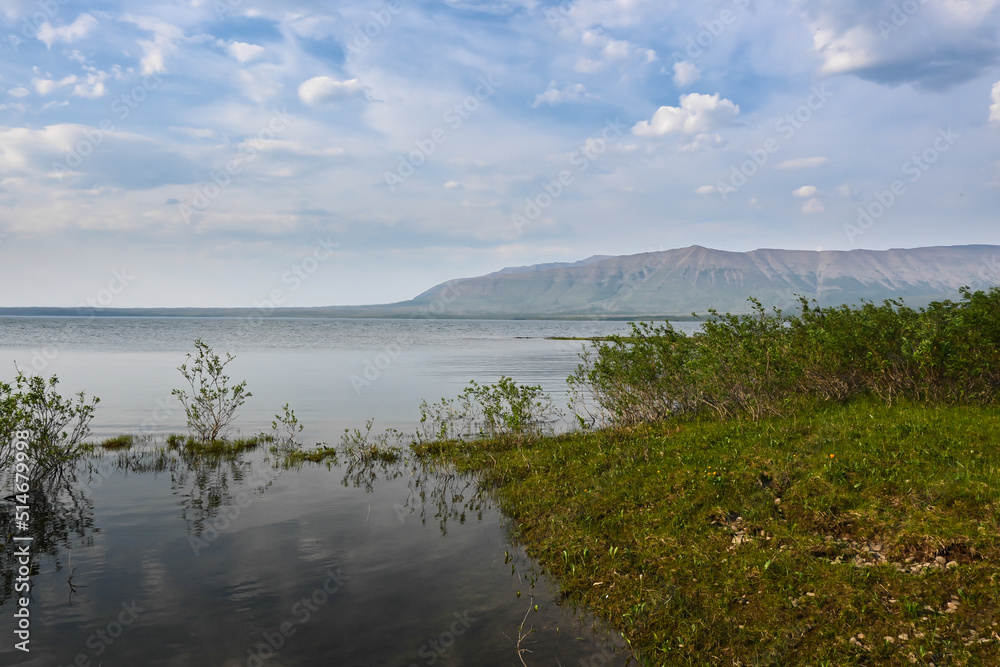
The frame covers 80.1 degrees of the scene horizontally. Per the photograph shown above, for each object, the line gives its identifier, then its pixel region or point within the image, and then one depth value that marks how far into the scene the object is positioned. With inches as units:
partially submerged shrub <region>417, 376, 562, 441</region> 851.4
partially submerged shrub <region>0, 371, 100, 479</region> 610.5
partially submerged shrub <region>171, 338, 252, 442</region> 877.2
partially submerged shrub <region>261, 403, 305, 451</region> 872.3
